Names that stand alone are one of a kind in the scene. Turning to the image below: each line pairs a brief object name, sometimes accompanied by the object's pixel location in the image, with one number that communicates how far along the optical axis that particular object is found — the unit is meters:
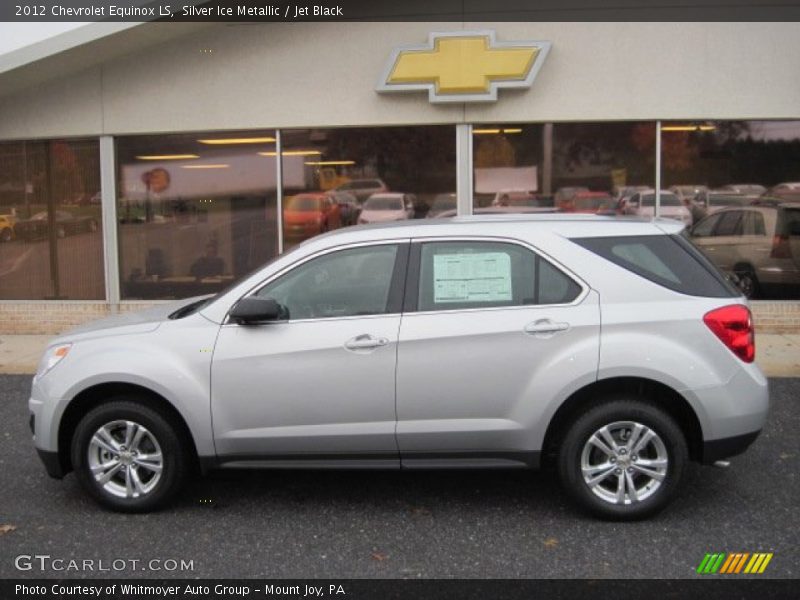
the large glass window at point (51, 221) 11.82
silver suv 4.82
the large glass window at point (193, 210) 11.53
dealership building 10.67
